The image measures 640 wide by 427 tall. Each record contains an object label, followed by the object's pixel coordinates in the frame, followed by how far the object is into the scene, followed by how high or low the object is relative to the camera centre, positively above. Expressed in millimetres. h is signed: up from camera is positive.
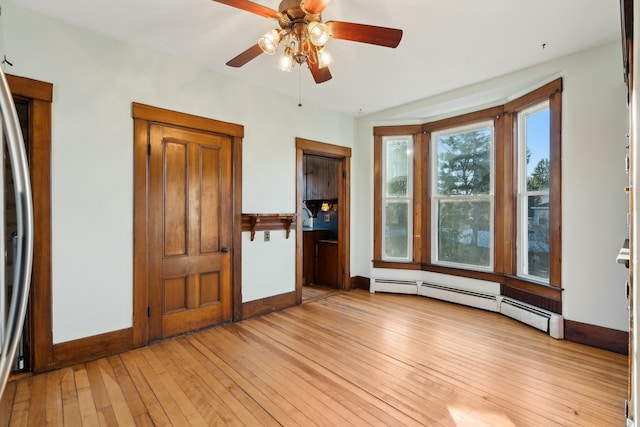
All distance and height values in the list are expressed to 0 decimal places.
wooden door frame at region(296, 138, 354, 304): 5035 -52
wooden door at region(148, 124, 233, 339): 3070 -186
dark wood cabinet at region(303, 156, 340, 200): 5543 +655
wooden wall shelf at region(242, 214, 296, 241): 3730 -119
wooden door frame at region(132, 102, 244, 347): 2920 +58
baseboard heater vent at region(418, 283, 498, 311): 4008 -1139
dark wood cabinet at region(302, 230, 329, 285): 5609 -771
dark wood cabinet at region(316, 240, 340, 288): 5234 -870
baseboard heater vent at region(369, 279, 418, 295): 4746 -1132
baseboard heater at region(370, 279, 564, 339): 3215 -1131
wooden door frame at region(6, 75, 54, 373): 2428 -71
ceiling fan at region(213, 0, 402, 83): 1862 +1162
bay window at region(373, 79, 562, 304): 3471 +241
